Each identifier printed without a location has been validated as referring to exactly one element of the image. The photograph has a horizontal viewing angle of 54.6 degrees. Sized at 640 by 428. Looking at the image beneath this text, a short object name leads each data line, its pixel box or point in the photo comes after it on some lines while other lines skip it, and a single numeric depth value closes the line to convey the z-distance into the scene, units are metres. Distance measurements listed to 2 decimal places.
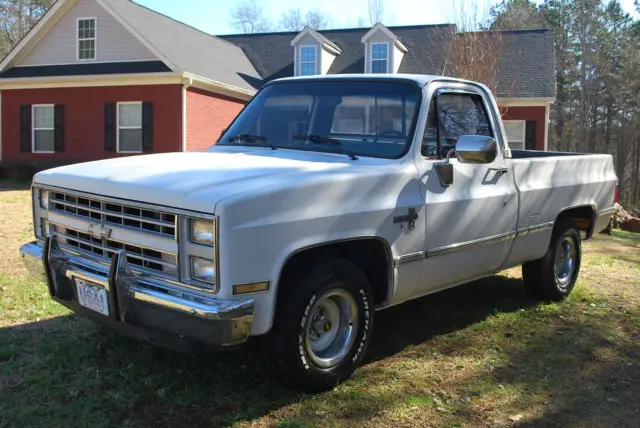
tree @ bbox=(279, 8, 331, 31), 47.80
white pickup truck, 3.16
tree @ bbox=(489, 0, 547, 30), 26.55
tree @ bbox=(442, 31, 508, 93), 15.98
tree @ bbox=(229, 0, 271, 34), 53.88
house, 18.33
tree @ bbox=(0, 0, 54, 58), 35.19
